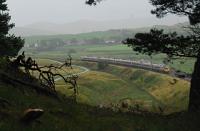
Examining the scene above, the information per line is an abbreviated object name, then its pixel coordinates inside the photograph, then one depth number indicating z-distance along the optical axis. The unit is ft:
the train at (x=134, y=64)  408.46
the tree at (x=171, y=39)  61.72
